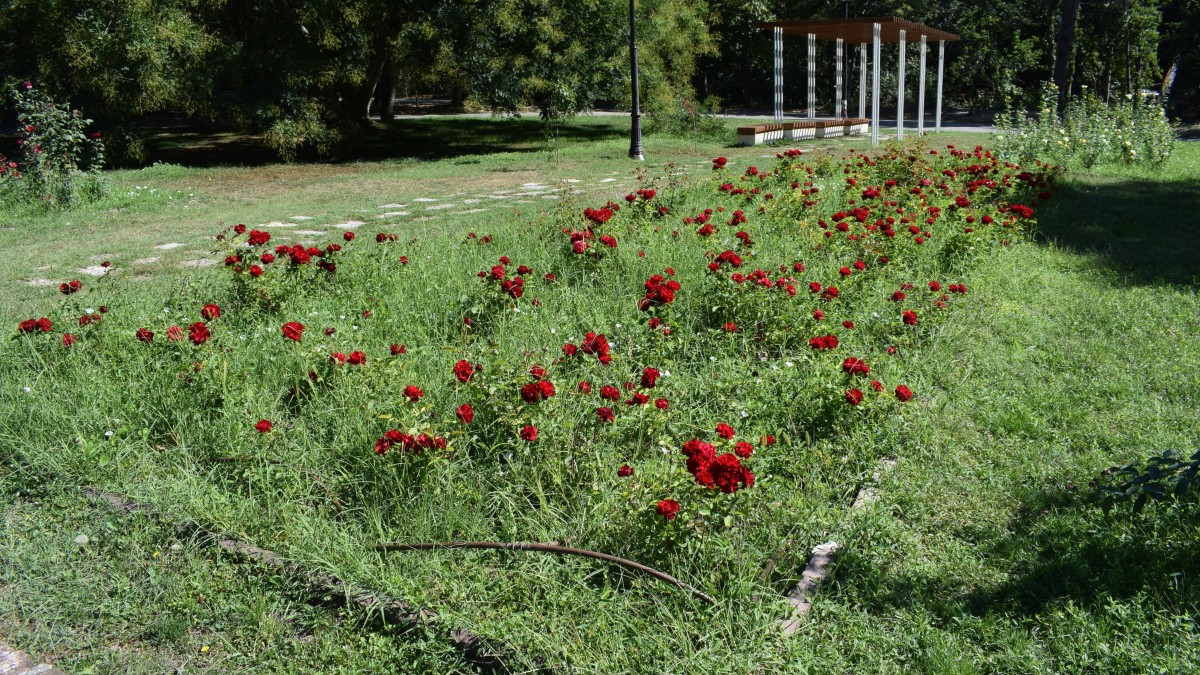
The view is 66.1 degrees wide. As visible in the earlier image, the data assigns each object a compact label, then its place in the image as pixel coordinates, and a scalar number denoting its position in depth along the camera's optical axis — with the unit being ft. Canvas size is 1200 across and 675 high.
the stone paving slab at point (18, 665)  8.04
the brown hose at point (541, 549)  8.39
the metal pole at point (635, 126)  47.32
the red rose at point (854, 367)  11.01
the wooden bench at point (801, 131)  57.31
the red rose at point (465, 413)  9.50
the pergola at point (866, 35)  52.80
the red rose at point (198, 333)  11.91
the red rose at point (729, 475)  8.23
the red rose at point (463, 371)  10.03
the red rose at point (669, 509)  8.24
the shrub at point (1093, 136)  38.01
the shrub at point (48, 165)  33.17
